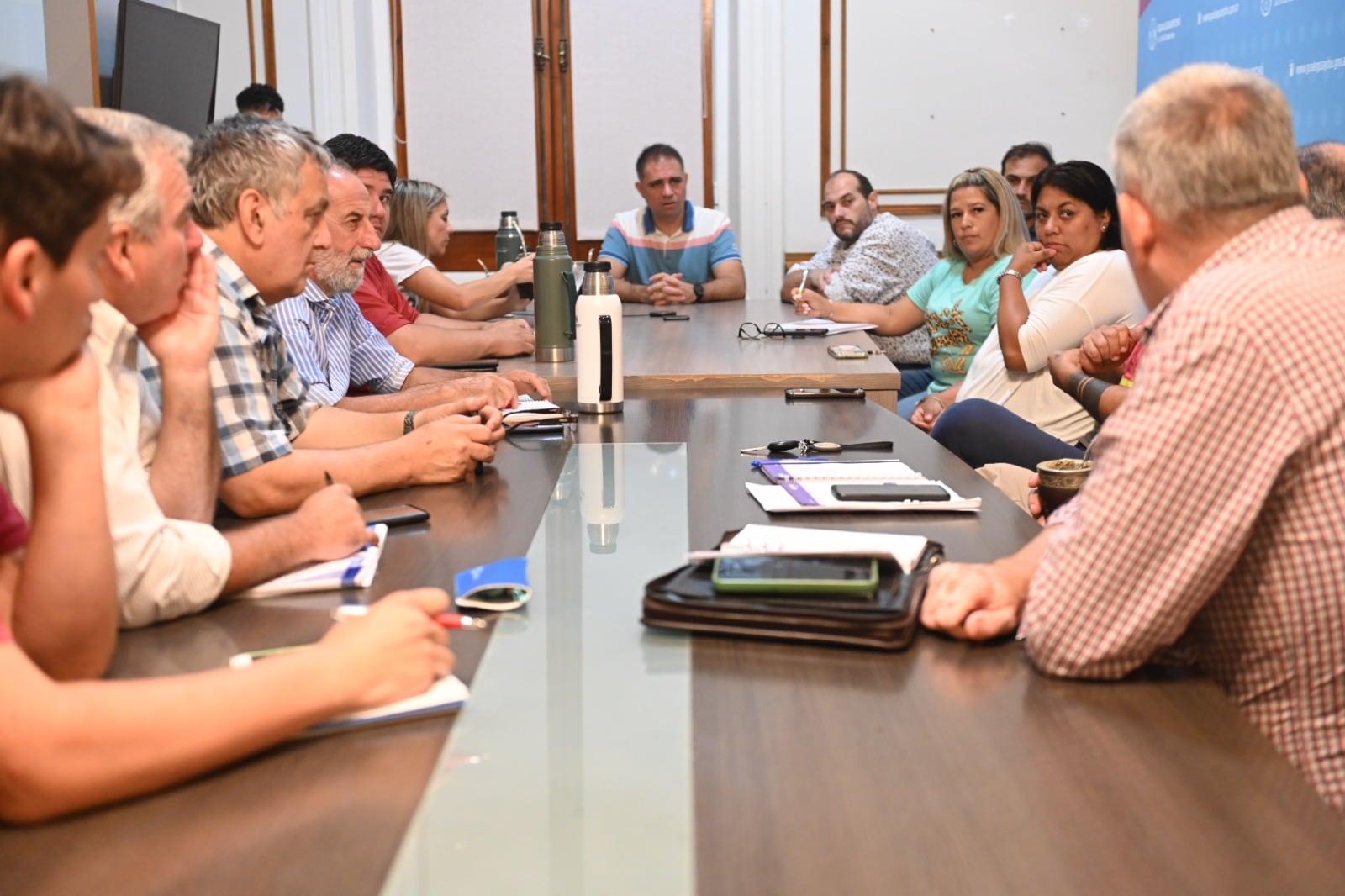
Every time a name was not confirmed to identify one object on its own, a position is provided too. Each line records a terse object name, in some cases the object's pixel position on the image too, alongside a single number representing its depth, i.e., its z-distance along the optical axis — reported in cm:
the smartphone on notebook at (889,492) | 175
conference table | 83
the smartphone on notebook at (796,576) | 124
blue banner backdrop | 375
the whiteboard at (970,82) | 635
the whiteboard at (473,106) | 655
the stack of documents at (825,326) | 387
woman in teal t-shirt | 416
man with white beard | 277
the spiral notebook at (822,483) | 173
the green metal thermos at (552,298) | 324
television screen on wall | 436
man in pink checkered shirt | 111
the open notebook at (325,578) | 141
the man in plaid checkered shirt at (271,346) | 183
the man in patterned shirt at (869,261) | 489
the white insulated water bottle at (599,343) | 251
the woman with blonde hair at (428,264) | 466
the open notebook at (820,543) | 136
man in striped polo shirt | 552
